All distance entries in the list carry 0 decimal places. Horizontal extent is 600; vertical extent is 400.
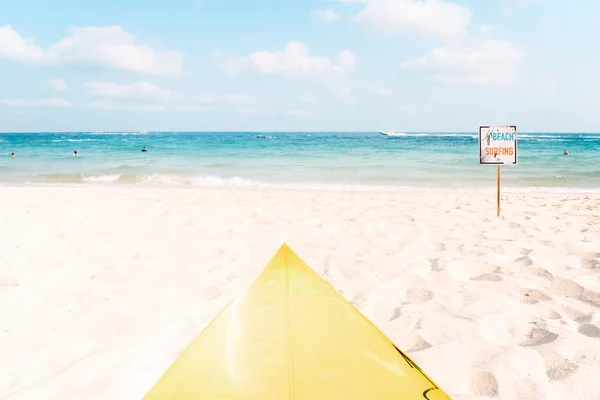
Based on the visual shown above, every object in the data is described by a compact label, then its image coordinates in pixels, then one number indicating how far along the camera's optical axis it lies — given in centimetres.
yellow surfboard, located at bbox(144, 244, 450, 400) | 128
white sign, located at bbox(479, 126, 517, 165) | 589
